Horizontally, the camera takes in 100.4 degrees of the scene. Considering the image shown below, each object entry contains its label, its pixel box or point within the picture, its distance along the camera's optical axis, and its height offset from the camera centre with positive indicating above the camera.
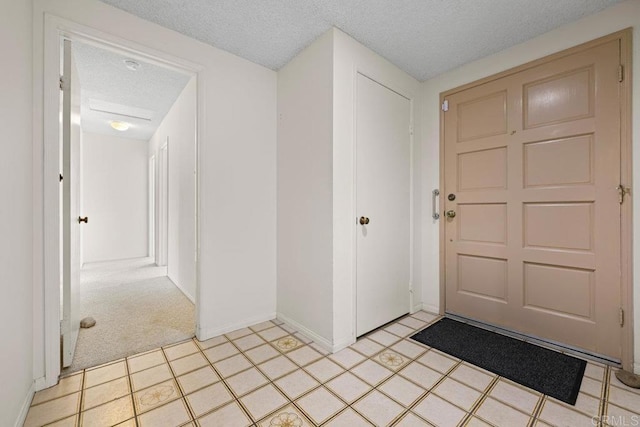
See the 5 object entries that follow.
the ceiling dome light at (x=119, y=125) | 4.39 +1.49
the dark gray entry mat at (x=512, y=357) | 1.61 -1.03
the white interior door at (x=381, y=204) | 2.26 +0.09
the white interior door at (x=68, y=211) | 1.73 +0.02
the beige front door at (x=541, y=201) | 1.85 +0.10
